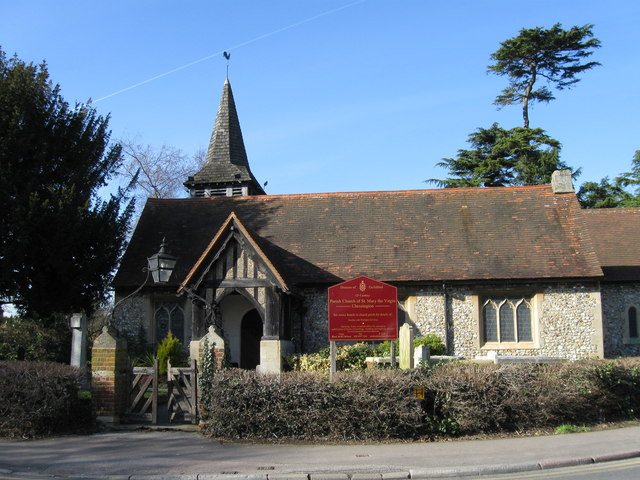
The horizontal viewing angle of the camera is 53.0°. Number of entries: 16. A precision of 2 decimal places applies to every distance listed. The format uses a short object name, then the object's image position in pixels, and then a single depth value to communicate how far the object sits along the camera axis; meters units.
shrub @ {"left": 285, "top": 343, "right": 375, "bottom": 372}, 17.59
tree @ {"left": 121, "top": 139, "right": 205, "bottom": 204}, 43.53
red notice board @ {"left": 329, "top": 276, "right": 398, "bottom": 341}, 13.31
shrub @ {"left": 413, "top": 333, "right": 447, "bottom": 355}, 19.84
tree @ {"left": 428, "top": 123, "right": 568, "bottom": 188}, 39.50
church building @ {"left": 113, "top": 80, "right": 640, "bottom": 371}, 18.69
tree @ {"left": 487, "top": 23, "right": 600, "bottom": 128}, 43.66
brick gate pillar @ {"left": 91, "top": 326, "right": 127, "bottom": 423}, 12.88
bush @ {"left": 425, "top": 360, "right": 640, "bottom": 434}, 11.59
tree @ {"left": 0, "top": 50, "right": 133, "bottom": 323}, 19.81
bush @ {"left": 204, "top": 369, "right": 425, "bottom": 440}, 11.30
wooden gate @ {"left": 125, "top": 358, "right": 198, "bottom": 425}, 12.98
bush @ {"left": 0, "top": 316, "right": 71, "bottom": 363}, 24.52
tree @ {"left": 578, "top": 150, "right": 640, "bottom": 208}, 42.44
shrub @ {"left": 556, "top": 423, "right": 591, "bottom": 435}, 11.77
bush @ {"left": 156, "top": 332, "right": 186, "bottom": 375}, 19.50
